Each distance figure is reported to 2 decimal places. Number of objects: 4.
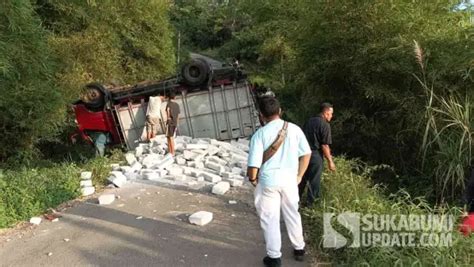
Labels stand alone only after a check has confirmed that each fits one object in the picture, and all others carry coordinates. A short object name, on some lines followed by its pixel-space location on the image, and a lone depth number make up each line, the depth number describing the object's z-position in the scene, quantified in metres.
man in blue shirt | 4.11
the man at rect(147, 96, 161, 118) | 11.21
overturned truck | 11.62
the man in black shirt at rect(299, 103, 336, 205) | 5.68
